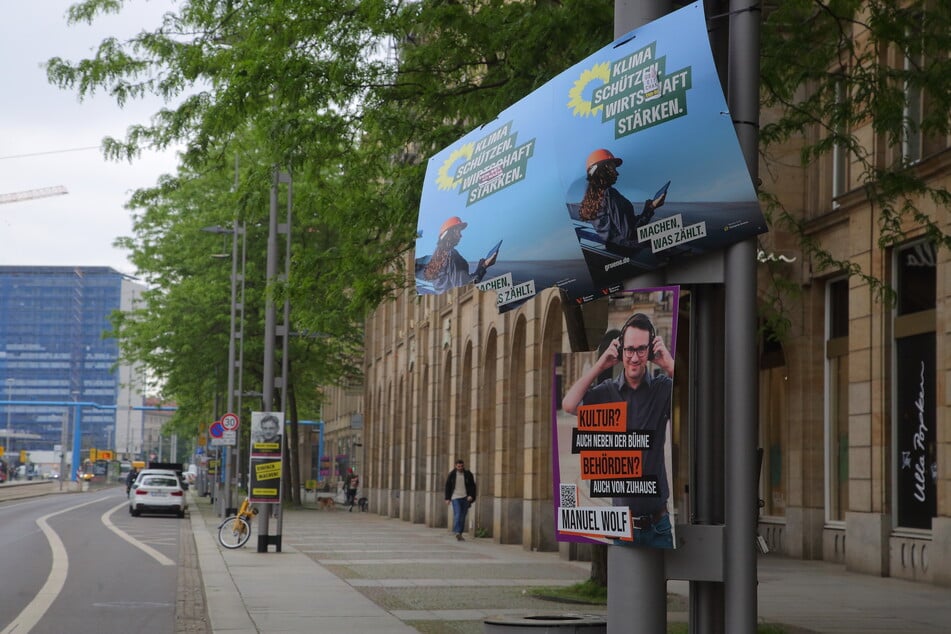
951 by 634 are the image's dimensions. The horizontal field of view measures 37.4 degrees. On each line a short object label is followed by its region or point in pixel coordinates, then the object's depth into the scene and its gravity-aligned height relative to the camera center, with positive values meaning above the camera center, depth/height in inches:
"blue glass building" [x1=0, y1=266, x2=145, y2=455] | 2147.4 +77.5
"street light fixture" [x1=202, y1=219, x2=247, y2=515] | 1777.8 +114.5
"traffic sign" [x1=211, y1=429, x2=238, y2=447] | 1685.5 -6.4
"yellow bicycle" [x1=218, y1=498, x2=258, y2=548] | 1056.2 -73.5
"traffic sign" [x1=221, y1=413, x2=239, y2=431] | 1669.5 +12.7
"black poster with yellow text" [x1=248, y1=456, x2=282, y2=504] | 1002.7 -34.3
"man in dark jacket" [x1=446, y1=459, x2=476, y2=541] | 1280.8 -52.0
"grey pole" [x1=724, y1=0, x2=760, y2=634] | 240.7 +3.3
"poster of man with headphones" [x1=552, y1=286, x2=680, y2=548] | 239.9 +1.4
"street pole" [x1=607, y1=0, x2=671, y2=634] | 244.7 -25.7
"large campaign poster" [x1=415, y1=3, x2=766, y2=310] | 235.8 +46.5
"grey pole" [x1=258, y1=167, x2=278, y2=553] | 1034.1 +76.0
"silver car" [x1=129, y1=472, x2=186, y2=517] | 1873.8 -87.9
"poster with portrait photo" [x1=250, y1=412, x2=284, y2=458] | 1018.7 -1.2
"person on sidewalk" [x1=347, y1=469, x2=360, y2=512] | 2479.1 -96.1
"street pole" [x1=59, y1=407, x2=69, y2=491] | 4895.4 -93.5
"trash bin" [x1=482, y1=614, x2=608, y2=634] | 281.3 -38.2
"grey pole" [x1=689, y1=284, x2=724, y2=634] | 249.4 +1.9
